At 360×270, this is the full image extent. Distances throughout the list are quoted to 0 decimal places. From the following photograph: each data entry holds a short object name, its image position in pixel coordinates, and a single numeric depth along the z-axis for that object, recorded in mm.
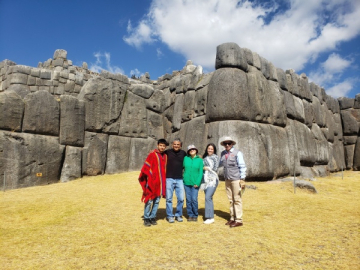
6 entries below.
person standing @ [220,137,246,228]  4535
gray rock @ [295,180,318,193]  7743
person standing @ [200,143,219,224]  4781
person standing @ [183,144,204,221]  4855
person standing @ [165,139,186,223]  4809
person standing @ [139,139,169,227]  4570
